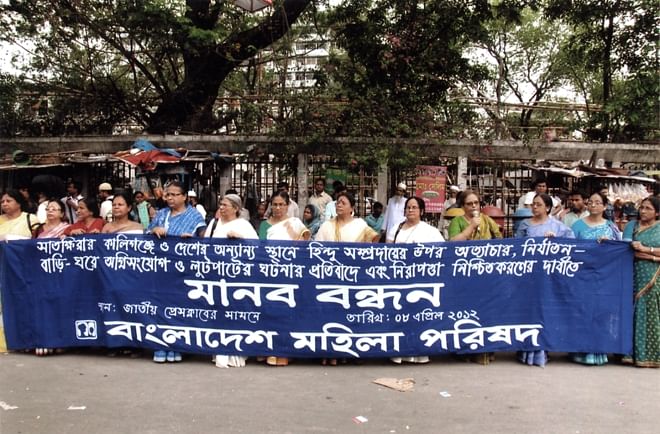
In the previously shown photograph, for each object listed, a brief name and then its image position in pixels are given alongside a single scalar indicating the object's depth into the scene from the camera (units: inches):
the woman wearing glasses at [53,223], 211.3
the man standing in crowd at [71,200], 384.2
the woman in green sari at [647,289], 193.2
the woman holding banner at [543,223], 205.9
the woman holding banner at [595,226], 207.7
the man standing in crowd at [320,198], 389.1
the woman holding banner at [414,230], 199.8
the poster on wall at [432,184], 462.3
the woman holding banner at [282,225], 207.2
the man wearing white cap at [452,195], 411.2
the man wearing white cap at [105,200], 381.8
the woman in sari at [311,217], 336.8
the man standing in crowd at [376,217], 382.3
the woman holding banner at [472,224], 210.8
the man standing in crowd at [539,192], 352.2
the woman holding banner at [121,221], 205.8
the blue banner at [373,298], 191.9
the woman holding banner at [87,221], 209.2
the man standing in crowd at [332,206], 366.3
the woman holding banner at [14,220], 215.6
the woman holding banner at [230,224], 198.8
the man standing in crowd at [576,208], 308.0
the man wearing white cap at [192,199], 372.8
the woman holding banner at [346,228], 206.5
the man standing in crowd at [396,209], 382.3
